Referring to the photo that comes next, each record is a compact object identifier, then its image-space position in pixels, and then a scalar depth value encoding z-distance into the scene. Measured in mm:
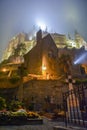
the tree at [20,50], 33184
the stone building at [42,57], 21311
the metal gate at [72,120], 3039
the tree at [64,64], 20635
